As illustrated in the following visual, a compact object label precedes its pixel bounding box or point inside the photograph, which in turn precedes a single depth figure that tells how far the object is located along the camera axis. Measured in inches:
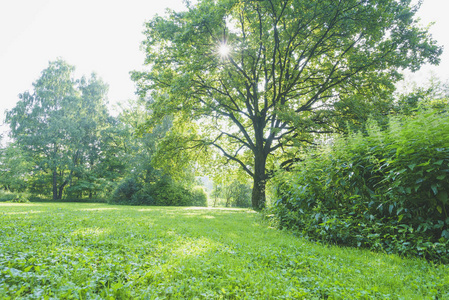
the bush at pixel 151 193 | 914.4
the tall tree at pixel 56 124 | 1152.8
